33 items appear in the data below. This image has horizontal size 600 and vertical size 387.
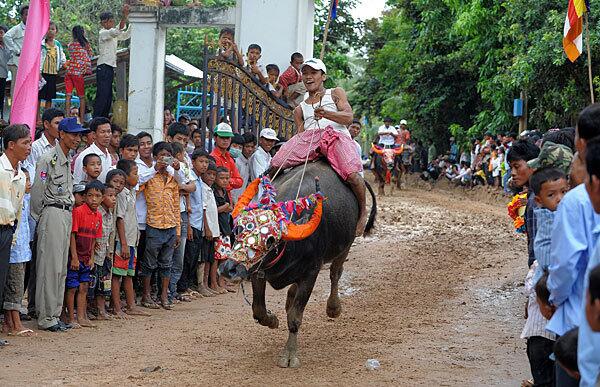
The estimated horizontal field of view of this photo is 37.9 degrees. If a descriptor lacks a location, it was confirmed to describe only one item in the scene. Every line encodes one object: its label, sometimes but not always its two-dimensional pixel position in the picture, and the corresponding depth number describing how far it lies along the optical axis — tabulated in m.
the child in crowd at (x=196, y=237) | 11.18
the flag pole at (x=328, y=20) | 11.13
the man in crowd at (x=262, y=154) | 12.77
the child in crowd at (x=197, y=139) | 13.56
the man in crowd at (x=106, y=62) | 15.08
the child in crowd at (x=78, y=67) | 14.87
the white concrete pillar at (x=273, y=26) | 16.55
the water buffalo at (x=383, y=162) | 25.58
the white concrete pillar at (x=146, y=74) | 15.62
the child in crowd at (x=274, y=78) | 15.25
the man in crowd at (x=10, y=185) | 7.84
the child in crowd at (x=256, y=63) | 14.73
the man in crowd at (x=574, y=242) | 4.38
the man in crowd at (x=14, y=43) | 13.99
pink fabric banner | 10.02
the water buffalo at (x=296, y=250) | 7.26
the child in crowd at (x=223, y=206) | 11.80
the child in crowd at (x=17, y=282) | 8.51
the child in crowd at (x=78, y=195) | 9.26
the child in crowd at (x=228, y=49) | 13.77
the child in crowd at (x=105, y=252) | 9.38
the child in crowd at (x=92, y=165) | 9.38
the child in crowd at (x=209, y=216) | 11.46
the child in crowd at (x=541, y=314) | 5.66
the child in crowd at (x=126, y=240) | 9.70
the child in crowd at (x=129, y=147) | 10.18
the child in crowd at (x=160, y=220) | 10.31
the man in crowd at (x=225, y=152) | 12.16
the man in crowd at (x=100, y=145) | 9.76
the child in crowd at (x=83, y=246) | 9.12
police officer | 8.71
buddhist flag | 12.01
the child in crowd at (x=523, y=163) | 6.84
